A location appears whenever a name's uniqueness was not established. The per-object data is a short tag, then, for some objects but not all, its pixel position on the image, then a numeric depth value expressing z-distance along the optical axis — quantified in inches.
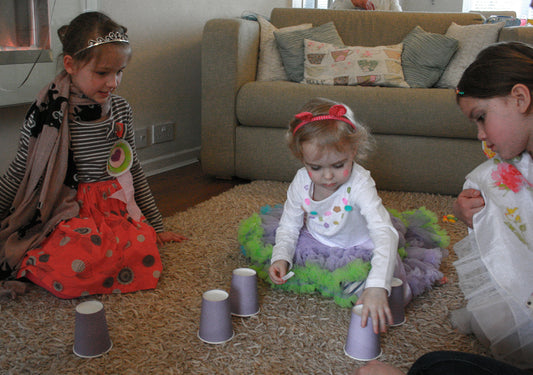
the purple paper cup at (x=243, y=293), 50.8
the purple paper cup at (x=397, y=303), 49.0
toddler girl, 51.2
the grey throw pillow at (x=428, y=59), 107.1
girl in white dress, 41.3
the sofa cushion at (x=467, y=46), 106.5
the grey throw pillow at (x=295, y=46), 110.3
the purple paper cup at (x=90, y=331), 43.2
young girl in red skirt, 55.3
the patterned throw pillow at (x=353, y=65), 105.0
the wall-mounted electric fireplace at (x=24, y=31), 73.7
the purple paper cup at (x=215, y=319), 45.5
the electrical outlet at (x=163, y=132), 111.0
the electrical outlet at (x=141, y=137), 105.6
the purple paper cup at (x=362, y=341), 44.3
